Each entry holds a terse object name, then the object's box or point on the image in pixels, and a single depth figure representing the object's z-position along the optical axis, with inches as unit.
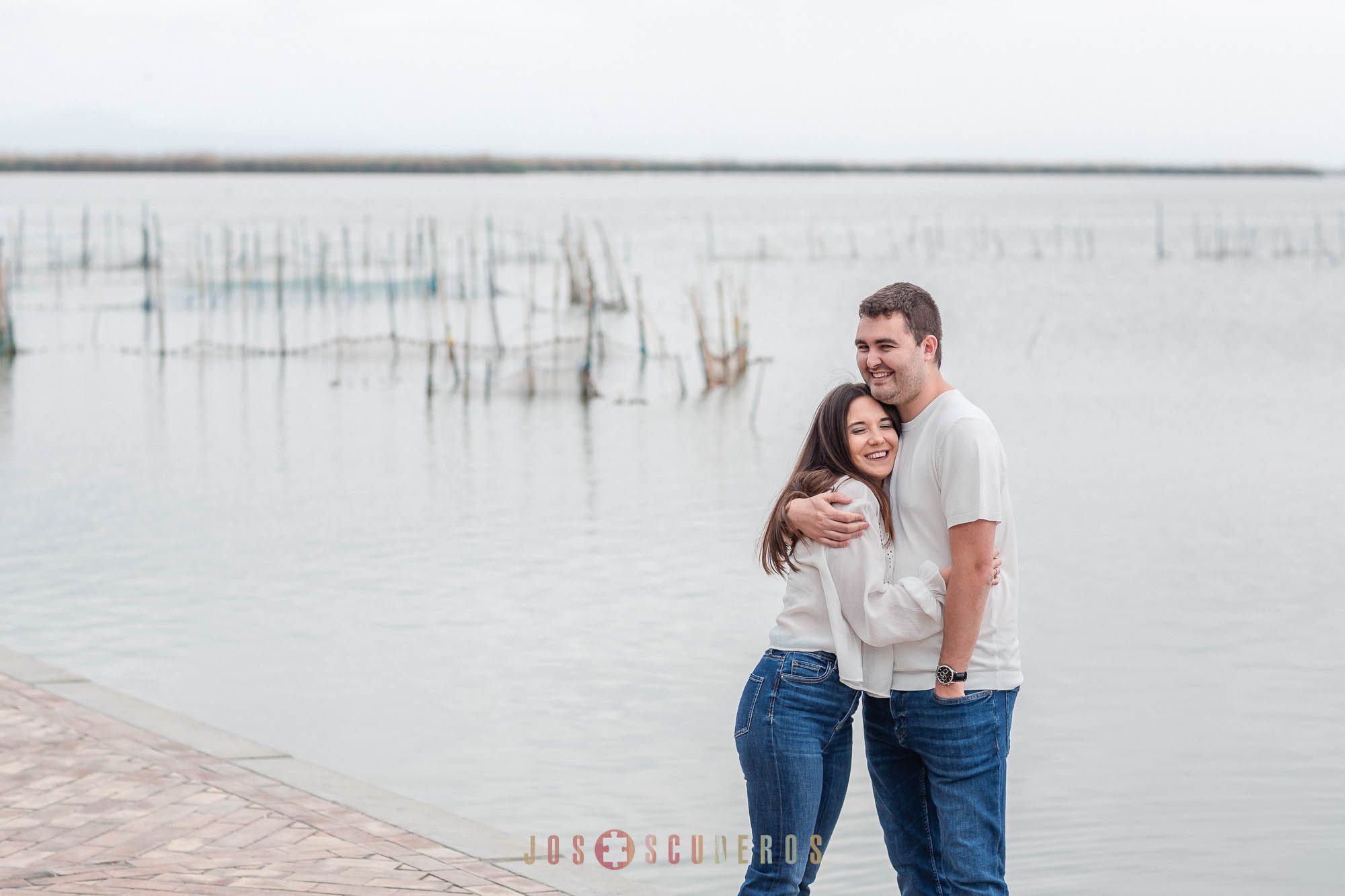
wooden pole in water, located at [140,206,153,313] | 1534.3
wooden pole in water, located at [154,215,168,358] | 1202.6
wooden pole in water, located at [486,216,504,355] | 1230.7
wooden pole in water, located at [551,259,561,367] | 1073.5
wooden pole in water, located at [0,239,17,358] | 1241.4
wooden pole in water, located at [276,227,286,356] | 1209.9
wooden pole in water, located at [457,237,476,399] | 987.9
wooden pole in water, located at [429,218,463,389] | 1004.6
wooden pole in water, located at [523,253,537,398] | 1035.9
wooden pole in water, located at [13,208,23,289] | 1990.7
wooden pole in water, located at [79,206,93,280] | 2019.8
